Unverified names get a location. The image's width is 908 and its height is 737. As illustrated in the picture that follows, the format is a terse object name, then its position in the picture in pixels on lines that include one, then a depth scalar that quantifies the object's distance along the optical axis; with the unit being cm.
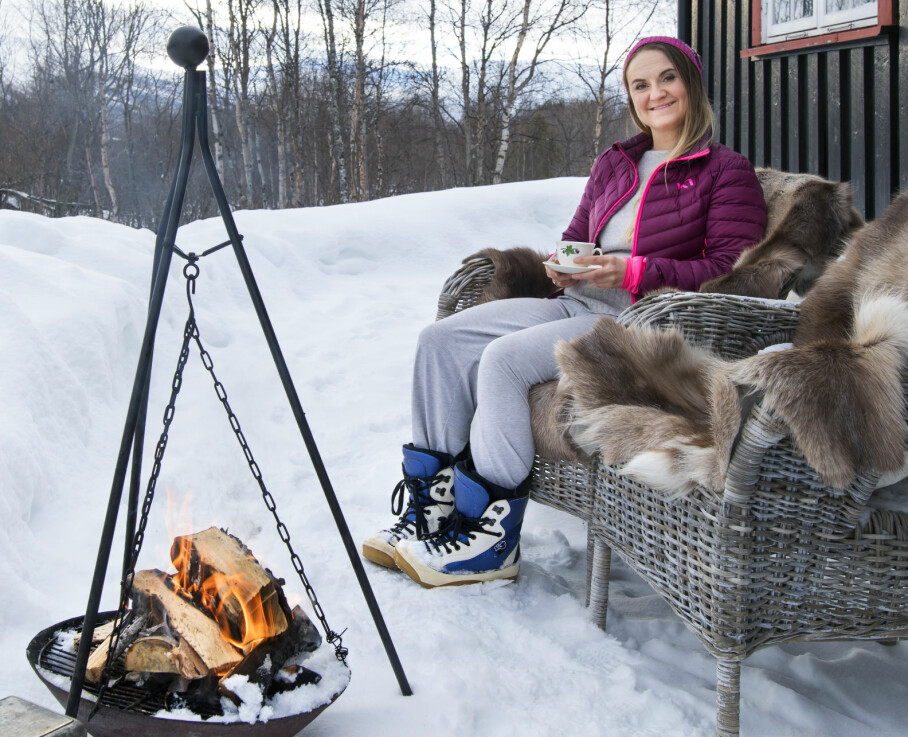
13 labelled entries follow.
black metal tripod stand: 121
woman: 196
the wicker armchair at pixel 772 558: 121
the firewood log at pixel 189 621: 128
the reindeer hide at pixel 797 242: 197
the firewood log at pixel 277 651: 130
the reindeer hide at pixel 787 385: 108
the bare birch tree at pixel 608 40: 1422
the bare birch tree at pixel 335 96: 1185
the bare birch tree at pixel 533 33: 1286
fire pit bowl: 121
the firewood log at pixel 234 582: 132
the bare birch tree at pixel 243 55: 1252
